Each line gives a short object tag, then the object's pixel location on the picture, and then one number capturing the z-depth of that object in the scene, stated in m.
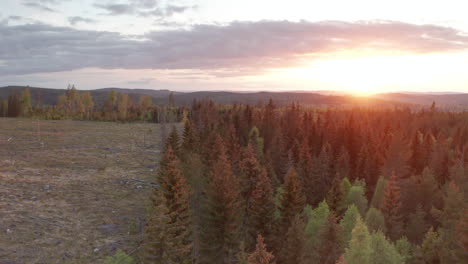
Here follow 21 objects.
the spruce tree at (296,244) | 40.31
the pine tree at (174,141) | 72.19
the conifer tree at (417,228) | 58.41
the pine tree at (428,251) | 46.38
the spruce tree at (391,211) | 54.56
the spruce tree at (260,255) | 25.41
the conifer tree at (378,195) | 67.25
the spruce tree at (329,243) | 36.64
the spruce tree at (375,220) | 50.50
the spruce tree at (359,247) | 35.22
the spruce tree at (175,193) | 41.06
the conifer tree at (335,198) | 55.31
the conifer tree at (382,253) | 36.50
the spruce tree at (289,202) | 50.81
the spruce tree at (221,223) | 45.41
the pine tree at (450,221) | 43.72
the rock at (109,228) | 45.27
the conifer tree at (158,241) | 26.36
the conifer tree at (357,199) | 61.07
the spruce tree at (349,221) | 48.47
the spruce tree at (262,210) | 48.91
